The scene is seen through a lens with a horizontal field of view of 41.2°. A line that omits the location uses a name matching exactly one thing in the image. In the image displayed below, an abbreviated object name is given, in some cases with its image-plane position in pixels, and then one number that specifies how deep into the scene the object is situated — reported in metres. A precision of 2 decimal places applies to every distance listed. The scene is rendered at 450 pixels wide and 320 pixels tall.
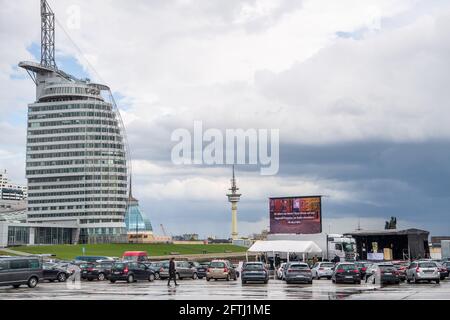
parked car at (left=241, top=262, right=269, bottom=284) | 40.44
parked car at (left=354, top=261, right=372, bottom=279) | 43.95
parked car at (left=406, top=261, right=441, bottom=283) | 40.31
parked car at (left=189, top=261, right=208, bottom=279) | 51.94
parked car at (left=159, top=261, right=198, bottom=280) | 49.12
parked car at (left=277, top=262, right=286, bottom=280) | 47.81
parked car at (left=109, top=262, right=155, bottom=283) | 42.44
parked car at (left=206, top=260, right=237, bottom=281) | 46.41
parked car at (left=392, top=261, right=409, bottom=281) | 43.83
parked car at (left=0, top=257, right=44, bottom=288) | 36.00
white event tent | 60.40
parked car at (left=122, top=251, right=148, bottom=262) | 80.20
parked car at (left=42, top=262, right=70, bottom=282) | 45.12
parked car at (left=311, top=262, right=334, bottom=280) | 49.41
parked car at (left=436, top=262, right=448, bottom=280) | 46.01
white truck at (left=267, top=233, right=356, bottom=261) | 71.44
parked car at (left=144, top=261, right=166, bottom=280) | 50.09
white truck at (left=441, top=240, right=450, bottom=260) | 72.30
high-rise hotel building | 198.25
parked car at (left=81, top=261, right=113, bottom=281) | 47.69
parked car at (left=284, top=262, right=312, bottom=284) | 40.28
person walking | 38.12
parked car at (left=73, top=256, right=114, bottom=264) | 77.19
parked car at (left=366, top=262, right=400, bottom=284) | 40.47
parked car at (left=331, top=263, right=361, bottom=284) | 40.41
